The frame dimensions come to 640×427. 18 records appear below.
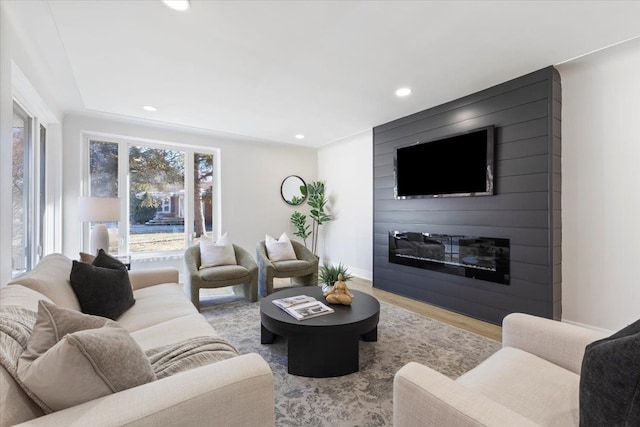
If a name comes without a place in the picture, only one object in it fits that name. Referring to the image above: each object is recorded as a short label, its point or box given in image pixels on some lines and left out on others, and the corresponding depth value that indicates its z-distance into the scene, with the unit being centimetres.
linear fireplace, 297
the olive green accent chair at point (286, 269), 375
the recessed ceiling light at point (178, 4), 181
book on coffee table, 216
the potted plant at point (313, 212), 563
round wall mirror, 570
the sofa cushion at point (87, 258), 235
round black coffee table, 198
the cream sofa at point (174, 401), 78
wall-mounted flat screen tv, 309
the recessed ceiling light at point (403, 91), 311
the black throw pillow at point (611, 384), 66
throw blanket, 118
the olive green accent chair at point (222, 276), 325
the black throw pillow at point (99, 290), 186
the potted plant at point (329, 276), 267
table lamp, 317
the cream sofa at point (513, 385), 90
